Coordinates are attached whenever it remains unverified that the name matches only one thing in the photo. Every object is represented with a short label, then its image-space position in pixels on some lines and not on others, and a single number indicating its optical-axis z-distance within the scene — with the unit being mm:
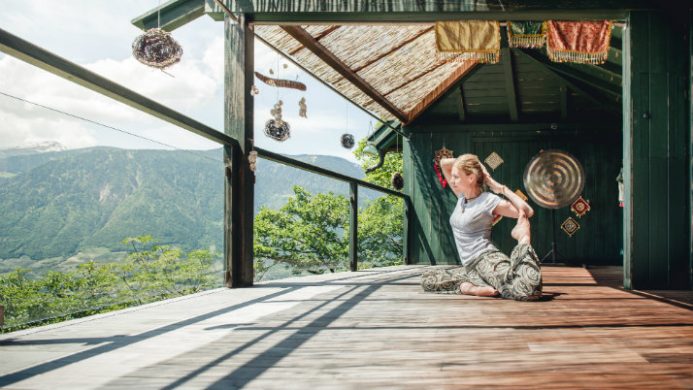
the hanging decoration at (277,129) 5070
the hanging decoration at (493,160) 9508
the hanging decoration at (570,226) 9336
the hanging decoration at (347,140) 8688
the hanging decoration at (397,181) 9578
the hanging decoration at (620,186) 7512
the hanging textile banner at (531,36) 5719
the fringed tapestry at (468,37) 4836
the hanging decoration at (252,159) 4387
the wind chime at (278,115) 5055
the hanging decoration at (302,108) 5691
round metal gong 9266
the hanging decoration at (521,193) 9359
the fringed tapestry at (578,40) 5000
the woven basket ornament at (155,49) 3459
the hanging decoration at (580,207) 9336
